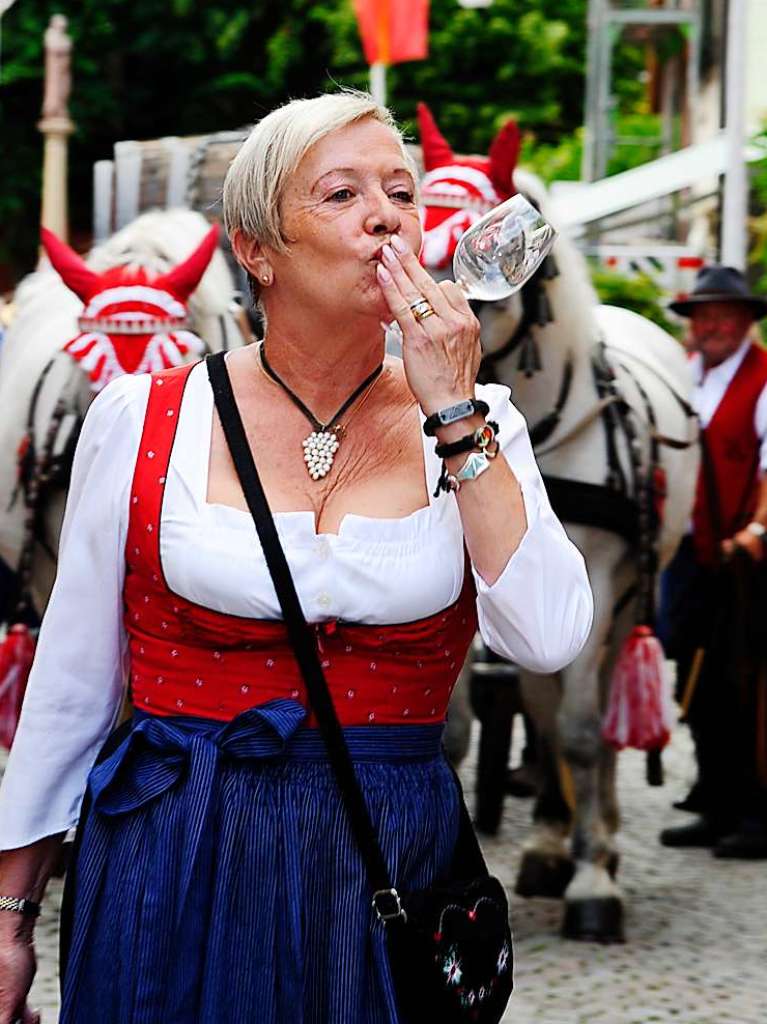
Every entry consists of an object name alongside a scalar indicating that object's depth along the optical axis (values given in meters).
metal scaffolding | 23.91
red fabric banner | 12.87
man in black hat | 7.16
